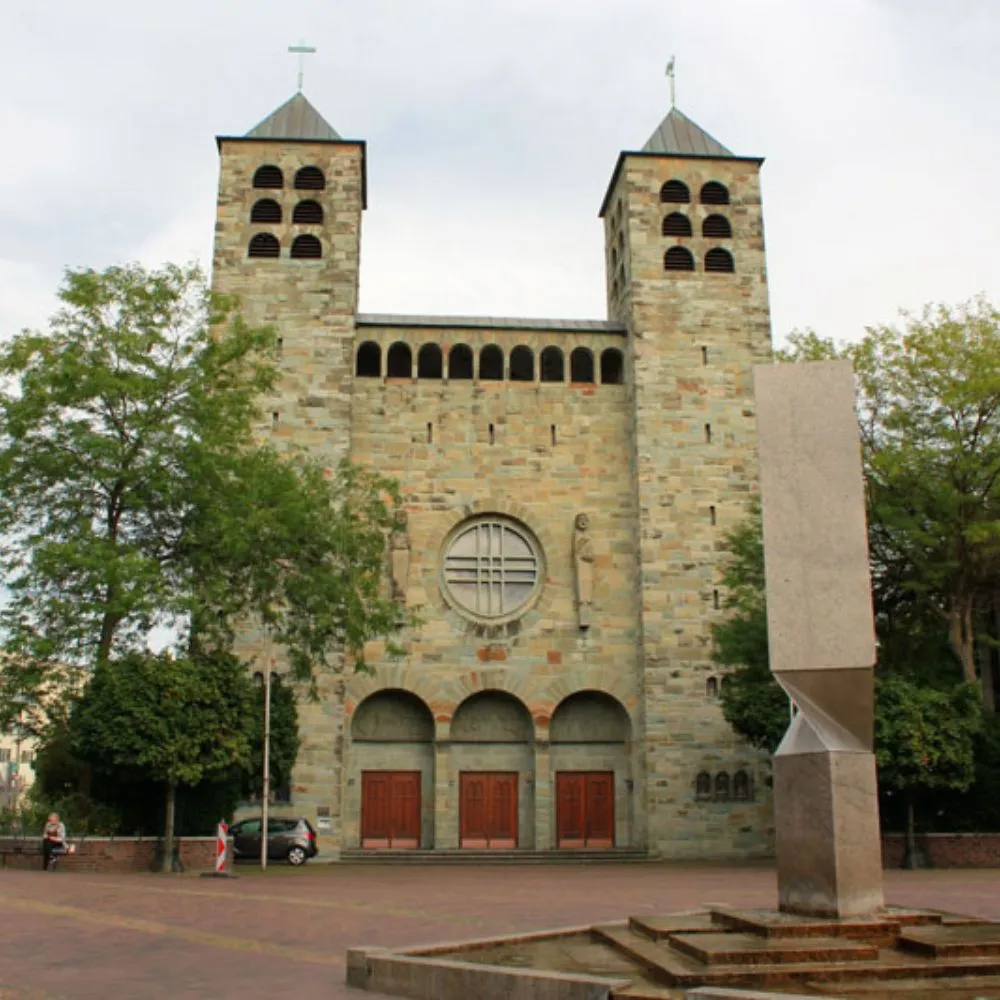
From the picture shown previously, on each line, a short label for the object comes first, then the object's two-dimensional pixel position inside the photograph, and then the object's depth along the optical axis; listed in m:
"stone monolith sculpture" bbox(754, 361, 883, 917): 9.97
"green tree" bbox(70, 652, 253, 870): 23.95
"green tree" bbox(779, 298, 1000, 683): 27.64
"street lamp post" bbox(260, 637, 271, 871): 27.31
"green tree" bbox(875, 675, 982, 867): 26.50
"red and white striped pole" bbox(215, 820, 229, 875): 23.08
